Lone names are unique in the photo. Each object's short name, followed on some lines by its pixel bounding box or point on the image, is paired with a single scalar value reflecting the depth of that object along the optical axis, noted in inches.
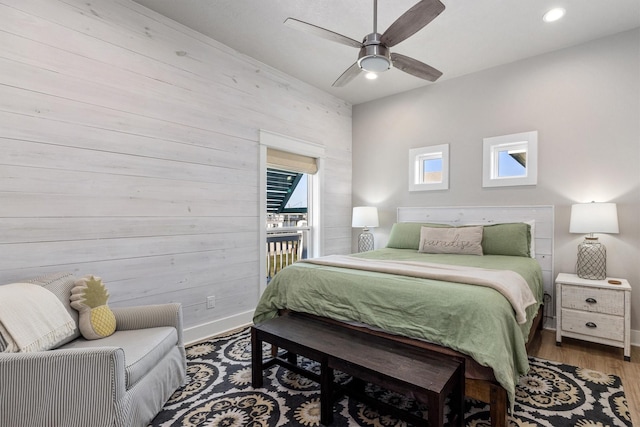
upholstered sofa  52.8
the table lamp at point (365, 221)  167.9
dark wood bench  56.9
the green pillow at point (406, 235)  145.9
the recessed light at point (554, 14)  102.0
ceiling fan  73.0
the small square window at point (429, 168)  156.6
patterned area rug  68.9
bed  63.7
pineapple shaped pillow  71.1
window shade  144.7
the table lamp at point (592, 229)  106.7
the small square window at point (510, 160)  132.8
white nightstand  99.8
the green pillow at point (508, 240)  120.9
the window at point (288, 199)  139.1
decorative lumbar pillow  124.6
